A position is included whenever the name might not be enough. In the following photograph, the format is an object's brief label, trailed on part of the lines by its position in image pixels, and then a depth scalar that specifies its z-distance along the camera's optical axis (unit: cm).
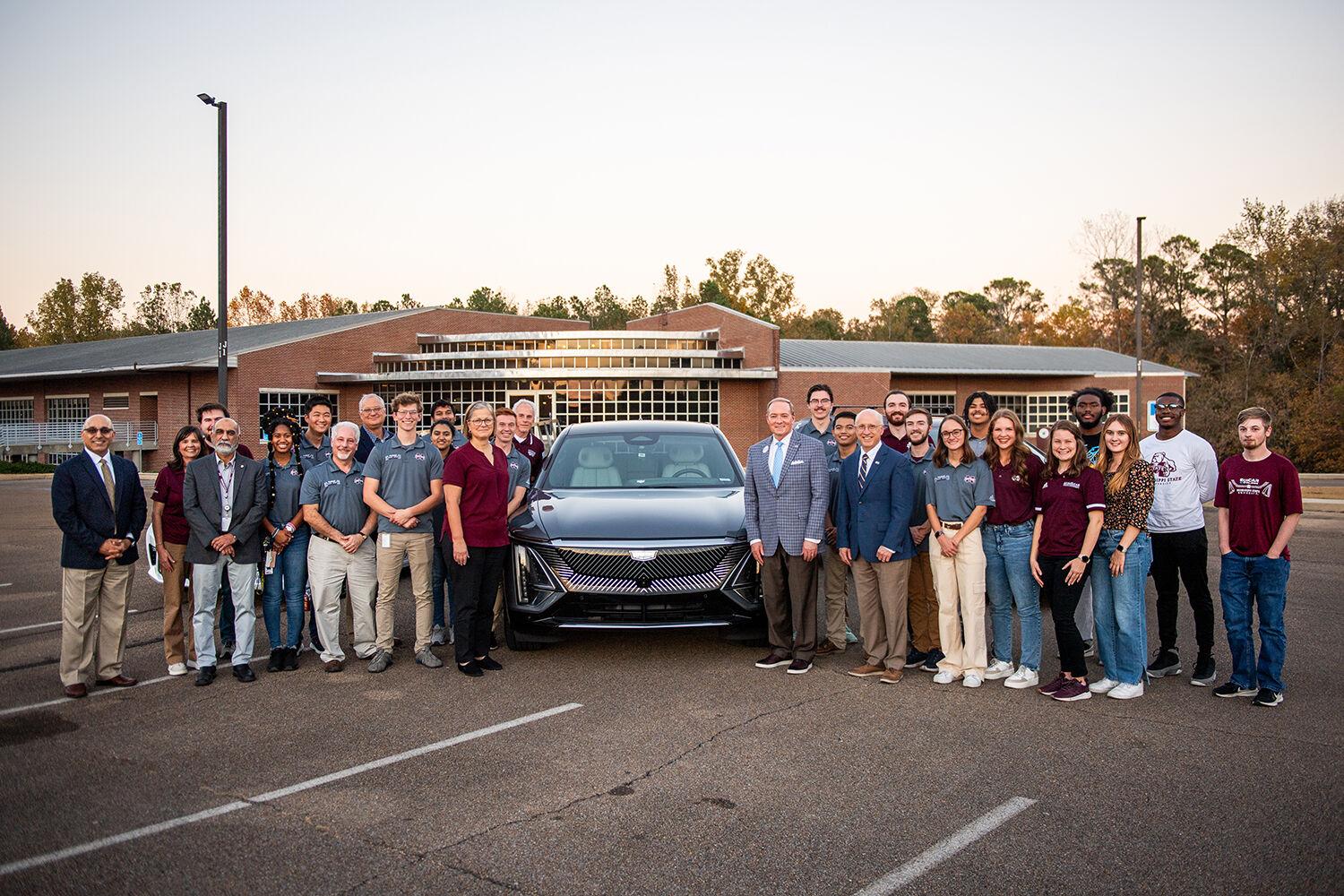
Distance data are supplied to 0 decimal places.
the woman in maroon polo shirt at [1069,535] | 580
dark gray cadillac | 625
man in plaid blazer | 643
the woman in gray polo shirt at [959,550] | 616
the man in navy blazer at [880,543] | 632
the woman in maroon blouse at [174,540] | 655
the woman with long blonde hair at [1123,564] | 582
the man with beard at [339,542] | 668
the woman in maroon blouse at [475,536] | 646
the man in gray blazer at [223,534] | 639
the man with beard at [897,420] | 761
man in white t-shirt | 621
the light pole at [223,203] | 1551
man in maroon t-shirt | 564
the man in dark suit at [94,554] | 607
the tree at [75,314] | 8762
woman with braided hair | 672
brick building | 3850
